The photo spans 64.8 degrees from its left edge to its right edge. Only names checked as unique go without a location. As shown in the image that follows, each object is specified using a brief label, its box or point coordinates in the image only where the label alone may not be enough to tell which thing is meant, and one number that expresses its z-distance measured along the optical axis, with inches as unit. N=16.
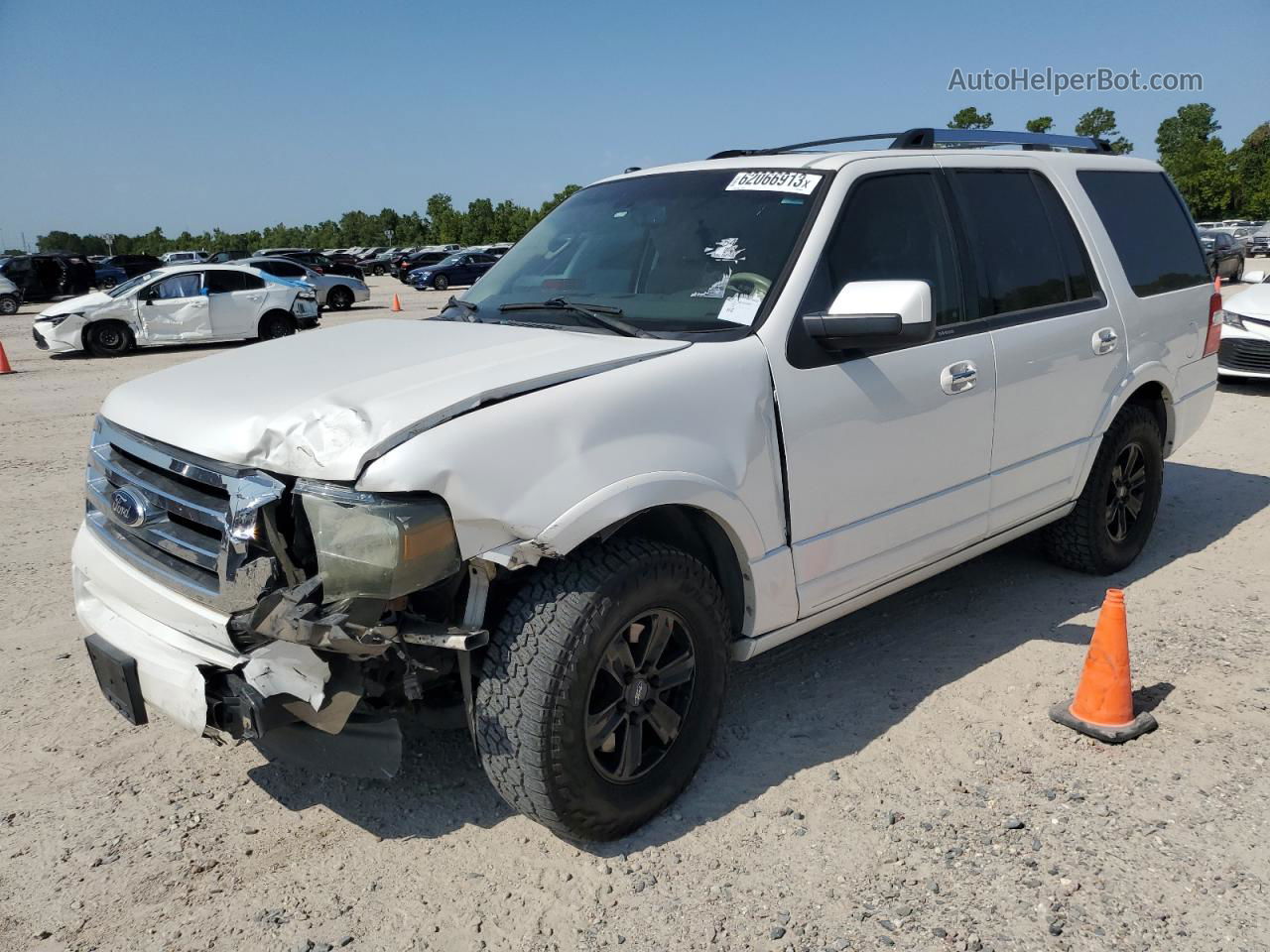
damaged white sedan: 651.5
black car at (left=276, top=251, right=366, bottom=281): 1336.1
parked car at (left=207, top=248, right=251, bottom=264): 1348.2
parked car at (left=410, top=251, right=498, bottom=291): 1450.5
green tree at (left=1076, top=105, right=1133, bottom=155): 3292.3
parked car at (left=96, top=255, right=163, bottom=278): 1439.5
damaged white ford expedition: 101.0
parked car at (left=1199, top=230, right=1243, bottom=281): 1103.3
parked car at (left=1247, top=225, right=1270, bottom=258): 1635.1
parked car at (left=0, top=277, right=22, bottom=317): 1115.9
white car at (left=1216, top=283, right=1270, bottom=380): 399.2
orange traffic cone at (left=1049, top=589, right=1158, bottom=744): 140.7
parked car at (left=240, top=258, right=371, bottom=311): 1022.4
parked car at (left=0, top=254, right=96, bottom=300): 1186.0
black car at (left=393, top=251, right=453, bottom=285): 1706.4
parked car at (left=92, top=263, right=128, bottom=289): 1406.3
